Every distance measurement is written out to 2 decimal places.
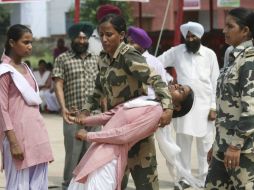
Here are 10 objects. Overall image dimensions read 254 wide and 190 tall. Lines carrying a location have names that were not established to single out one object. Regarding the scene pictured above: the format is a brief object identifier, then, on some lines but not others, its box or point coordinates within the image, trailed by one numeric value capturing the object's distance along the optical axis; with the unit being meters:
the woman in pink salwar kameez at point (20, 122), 6.89
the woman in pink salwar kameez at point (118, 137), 6.16
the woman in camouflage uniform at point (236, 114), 5.66
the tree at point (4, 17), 53.73
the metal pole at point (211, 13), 25.16
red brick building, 24.18
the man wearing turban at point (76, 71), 9.60
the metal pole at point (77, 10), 13.36
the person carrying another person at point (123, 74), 6.37
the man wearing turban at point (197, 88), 10.27
